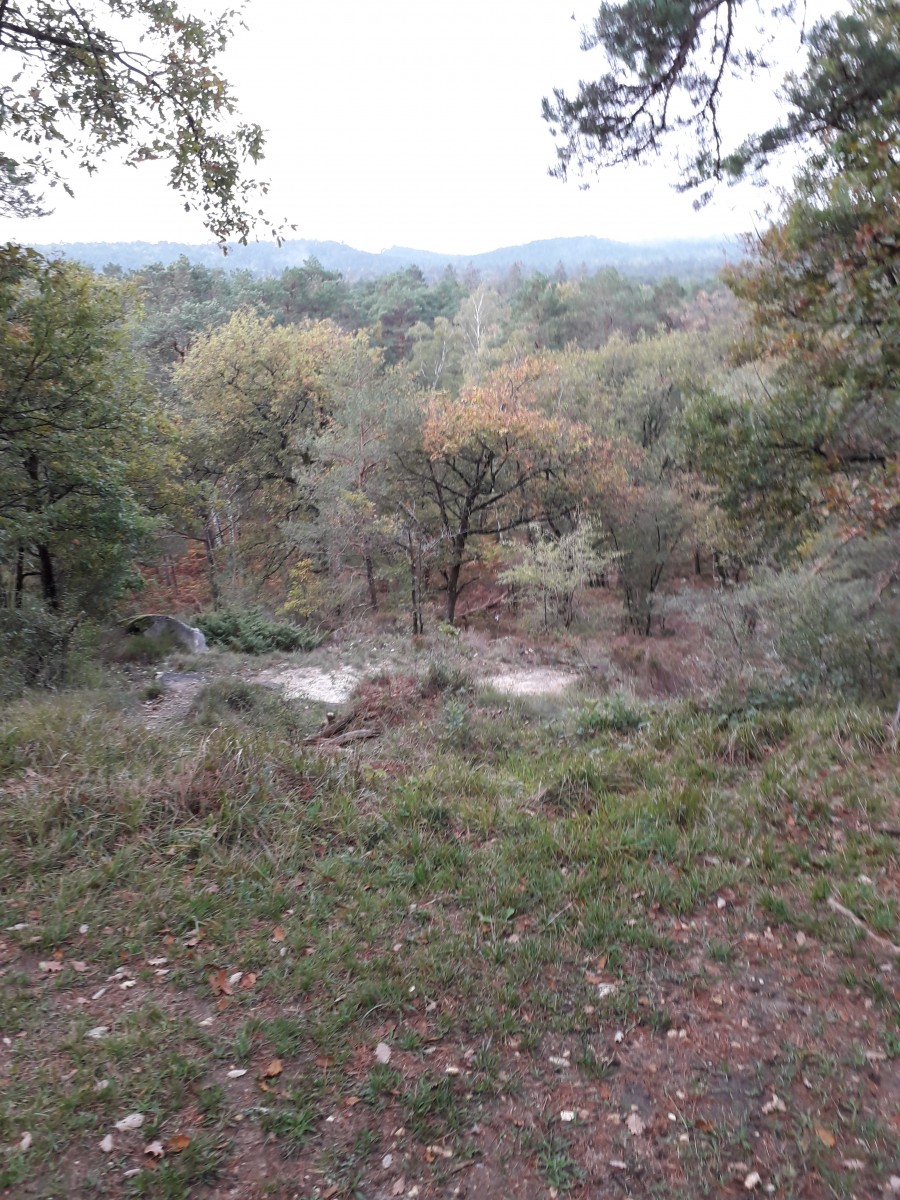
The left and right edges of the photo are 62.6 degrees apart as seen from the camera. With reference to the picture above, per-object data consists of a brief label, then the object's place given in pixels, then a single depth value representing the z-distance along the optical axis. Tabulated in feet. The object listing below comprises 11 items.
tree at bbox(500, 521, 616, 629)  67.62
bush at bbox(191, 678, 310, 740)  25.50
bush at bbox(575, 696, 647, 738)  21.81
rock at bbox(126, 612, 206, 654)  48.16
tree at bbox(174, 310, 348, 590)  80.07
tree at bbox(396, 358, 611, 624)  67.10
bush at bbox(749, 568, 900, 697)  24.63
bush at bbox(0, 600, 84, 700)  30.89
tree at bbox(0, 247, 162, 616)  33.19
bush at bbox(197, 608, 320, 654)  52.75
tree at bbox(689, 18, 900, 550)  21.43
